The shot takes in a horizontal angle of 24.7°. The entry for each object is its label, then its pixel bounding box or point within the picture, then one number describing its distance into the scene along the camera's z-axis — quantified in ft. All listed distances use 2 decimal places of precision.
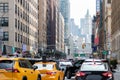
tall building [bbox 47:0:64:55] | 381.49
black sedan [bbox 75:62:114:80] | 38.24
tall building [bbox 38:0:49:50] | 306.74
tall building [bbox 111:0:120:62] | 223.71
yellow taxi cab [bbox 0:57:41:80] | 37.93
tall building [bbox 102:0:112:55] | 321.36
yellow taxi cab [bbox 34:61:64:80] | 50.93
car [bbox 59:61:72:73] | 90.31
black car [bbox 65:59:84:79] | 74.48
